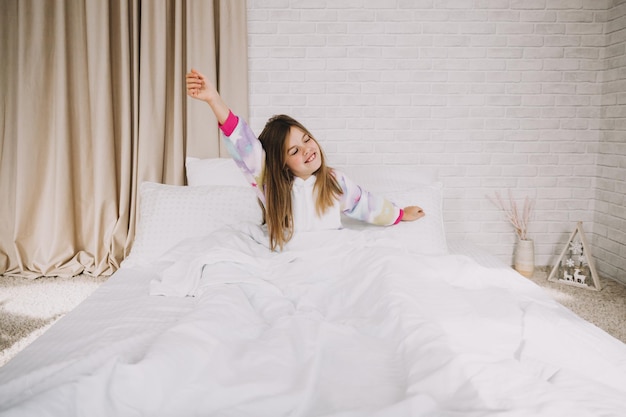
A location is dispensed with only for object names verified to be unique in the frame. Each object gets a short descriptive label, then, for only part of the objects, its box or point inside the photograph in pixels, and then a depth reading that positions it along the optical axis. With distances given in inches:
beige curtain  106.9
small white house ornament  103.4
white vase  109.7
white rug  78.9
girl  71.2
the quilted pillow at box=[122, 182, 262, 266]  79.7
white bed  32.5
